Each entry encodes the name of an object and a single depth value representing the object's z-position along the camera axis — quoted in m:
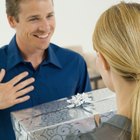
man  1.91
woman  1.41
